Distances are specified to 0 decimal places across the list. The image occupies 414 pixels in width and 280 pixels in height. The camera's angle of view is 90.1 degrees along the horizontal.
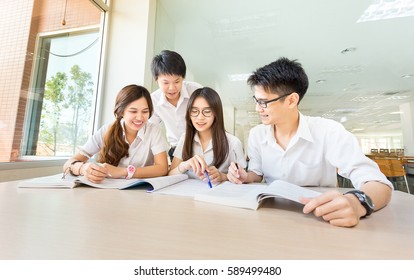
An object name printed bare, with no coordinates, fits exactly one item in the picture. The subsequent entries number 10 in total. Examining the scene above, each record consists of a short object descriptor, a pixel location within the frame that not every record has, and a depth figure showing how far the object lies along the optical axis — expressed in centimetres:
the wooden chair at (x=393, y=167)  294
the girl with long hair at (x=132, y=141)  117
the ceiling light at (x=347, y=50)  337
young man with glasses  89
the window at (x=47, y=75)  134
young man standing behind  140
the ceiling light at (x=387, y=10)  242
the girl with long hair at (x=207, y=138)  123
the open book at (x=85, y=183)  76
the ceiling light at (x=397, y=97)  570
